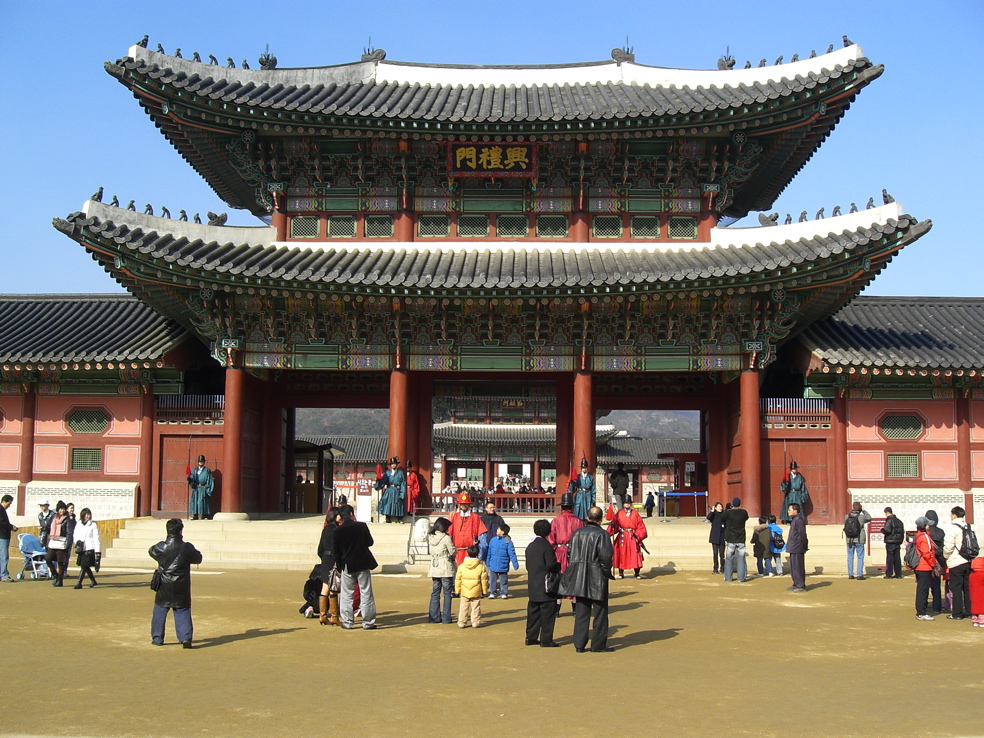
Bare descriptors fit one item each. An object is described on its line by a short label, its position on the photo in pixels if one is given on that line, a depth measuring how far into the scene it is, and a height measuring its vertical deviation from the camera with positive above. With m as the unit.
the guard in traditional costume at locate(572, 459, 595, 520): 22.75 -0.68
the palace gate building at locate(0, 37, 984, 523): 23.86 +4.03
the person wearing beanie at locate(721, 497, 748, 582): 18.62 -1.39
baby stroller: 19.44 -1.84
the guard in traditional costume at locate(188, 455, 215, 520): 24.59 -0.74
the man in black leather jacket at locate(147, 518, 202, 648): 11.92 -1.47
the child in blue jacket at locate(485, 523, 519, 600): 16.73 -1.62
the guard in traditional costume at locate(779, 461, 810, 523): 24.22 -0.53
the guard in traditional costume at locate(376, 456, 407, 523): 23.69 -0.73
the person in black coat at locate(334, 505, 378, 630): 13.35 -1.37
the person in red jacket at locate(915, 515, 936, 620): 14.56 -1.53
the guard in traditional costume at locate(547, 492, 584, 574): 15.16 -0.99
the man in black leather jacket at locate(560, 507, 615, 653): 11.88 -1.39
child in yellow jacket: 13.59 -1.68
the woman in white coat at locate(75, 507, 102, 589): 18.05 -1.55
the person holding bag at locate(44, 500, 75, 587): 18.28 -1.55
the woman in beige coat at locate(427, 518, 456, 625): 13.78 -1.43
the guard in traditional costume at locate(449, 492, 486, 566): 14.42 -0.98
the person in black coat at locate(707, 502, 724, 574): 20.17 -1.39
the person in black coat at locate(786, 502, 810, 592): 17.83 -1.45
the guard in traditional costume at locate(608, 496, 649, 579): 19.50 -1.46
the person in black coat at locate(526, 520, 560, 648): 12.27 -1.65
